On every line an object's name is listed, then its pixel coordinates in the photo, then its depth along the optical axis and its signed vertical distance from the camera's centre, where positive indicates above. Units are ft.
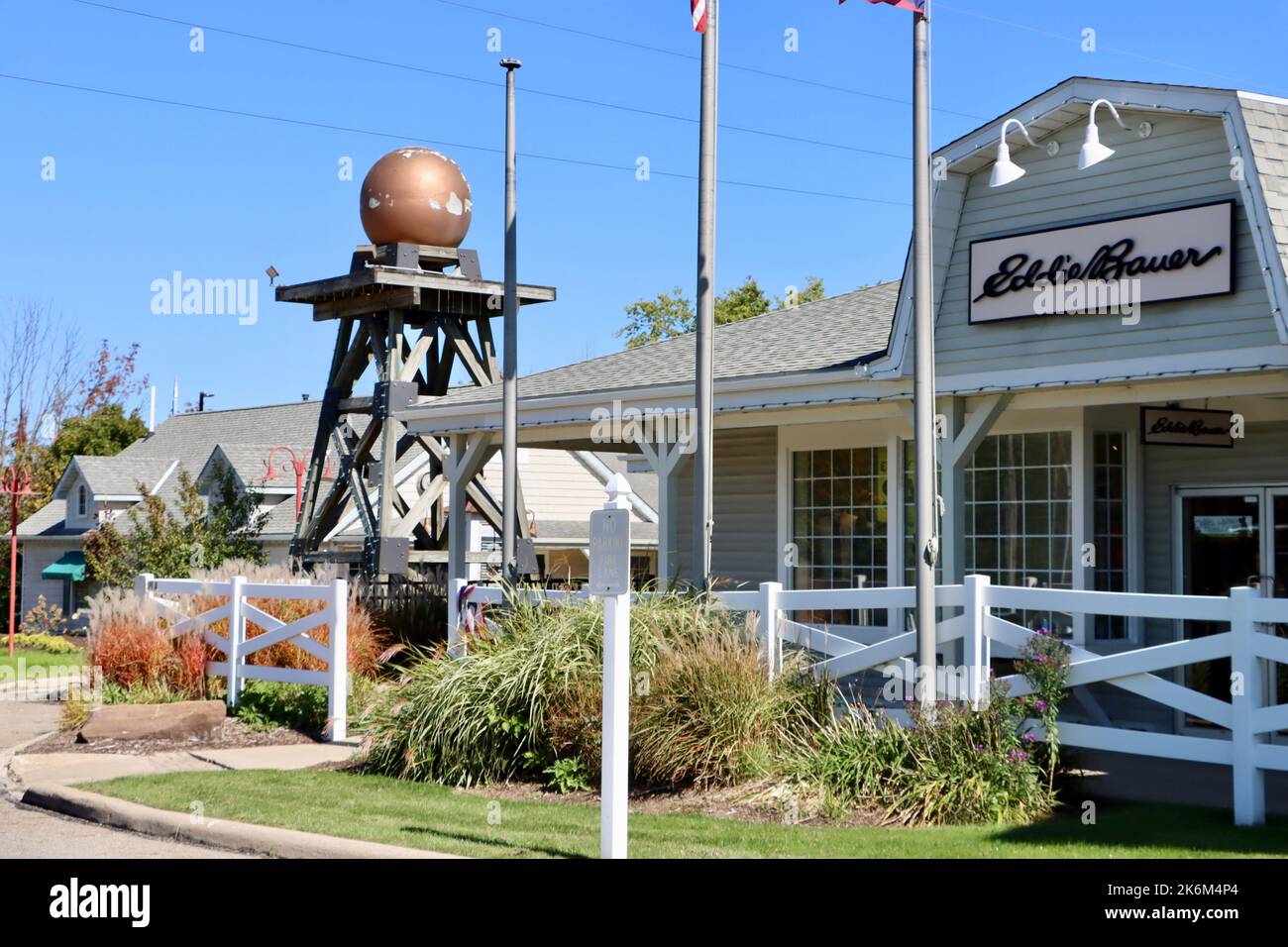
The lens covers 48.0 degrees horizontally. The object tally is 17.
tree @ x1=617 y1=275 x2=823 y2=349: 191.21 +32.45
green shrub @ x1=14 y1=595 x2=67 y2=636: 121.60 -6.07
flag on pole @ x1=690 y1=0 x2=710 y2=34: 39.58 +14.85
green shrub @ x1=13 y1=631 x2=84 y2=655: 100.78 -6.63
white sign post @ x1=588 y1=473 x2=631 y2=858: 24.41 -1.78
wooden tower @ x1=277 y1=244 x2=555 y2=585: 71.51 +9.43
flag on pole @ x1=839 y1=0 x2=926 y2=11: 31.65 +12.10
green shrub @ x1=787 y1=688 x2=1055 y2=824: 28.45 -4.33
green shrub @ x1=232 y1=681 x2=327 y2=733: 45.62 -5.00
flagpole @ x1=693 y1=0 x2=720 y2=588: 38.60 +6.79
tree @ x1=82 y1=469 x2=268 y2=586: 77.30 +0.69
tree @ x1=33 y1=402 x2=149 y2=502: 167.75 +13.56
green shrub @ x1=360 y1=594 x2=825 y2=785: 32.07 -3.50
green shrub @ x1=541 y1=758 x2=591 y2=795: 33.06 -5.09
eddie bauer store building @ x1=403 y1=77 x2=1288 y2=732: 36.52 +4.85
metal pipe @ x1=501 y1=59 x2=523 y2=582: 51.80 +5.91
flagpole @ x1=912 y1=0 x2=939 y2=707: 31.22 +3.71
